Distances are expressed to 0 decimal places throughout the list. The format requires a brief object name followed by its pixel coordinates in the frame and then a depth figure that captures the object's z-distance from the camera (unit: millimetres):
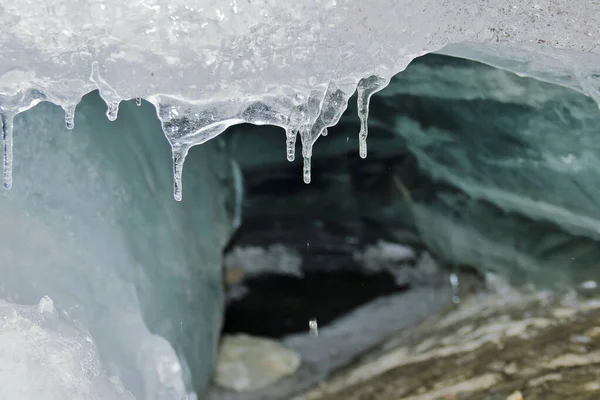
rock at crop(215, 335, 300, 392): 1808
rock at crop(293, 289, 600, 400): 1349
